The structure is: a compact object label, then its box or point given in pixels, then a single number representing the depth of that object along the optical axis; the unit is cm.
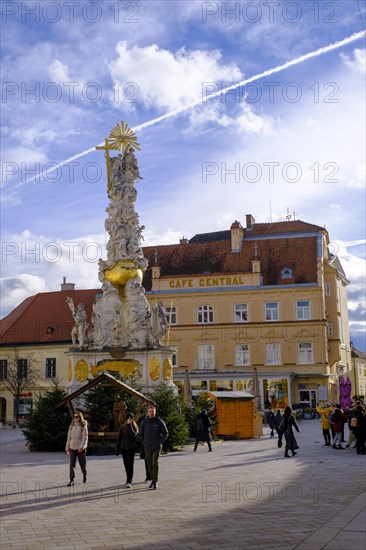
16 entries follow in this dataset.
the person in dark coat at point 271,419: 2957
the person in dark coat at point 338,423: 2309
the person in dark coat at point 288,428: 2020
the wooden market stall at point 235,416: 2802
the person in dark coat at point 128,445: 1396
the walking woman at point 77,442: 1436
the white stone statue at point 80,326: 2778
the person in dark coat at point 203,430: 2252
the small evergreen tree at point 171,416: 2192
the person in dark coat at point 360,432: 2122
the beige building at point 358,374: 6494
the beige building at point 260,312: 5138
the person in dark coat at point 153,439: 1367
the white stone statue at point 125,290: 2731
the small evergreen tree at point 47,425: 2239
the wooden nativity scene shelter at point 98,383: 1944
